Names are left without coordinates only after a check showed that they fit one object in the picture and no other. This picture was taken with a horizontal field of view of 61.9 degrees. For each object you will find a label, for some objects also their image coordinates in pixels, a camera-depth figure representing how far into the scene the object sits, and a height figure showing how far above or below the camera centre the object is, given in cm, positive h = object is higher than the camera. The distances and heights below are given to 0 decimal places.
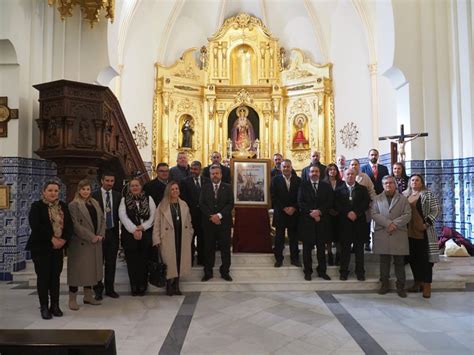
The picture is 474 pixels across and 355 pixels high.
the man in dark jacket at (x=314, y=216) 538 -36
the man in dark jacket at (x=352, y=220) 533 -41
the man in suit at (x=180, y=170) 622 +35
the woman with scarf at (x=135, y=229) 500 -49
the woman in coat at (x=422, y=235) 495 -59
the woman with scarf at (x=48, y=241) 410 -51
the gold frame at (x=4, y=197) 567 -5
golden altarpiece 1315 +305
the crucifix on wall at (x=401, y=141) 768 +95
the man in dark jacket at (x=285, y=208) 569 -27
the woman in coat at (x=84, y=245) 449 -60
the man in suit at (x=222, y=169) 632 +33
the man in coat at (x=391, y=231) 496 -53
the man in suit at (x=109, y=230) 499 -48
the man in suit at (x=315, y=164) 622 +36
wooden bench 169 -66
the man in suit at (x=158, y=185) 560 +9
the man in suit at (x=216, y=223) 542 -41
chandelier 632 +307
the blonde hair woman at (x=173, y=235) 502 -56
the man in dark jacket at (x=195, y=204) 578 -19
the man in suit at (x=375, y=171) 647 +31
